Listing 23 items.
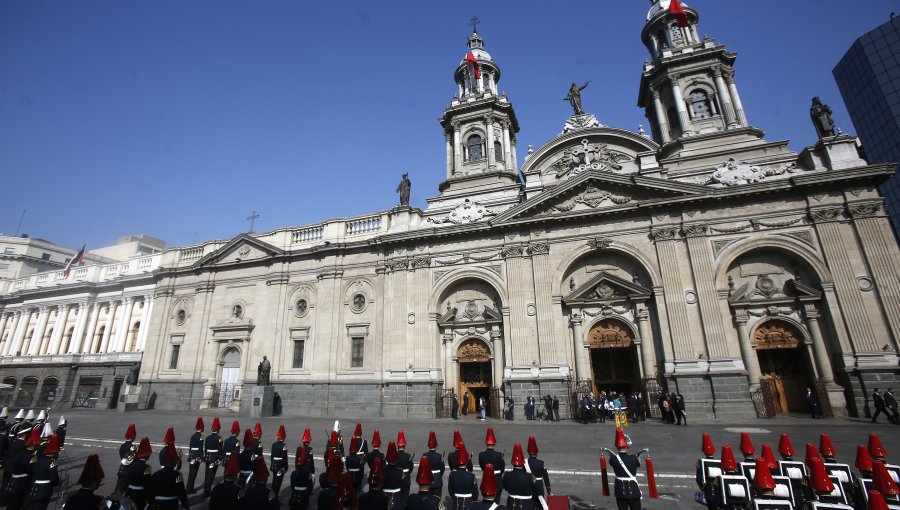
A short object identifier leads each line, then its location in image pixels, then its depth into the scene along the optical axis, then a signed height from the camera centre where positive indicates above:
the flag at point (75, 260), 38.22 +12.14
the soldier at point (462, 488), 7.09 -1.66
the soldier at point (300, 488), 7.39 -1.65
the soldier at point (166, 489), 6.89 -1.50
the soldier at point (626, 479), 7.12 -1.61
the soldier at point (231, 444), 10.14 -1.19
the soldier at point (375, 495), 6.15 -1.51
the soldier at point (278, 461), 9.50 -1.53
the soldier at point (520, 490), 6.59 -1.61
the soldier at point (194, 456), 10.05 -1.43
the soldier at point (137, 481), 7.33 -1.44
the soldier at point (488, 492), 5.58 -1.37
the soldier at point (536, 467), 7.54 -1.49
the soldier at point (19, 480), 8.10 -1.48
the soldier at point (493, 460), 8.06 -1.38
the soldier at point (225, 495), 6.34 -1.47
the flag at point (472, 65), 33.66 +24.87
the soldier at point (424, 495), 5.83 -1.48
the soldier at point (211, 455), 9.99 -1.41
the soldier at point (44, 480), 7.70 -1.43
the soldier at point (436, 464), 8.54 -1.52
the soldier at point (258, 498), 6.25 -1.51
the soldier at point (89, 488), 6.00 -1.28
